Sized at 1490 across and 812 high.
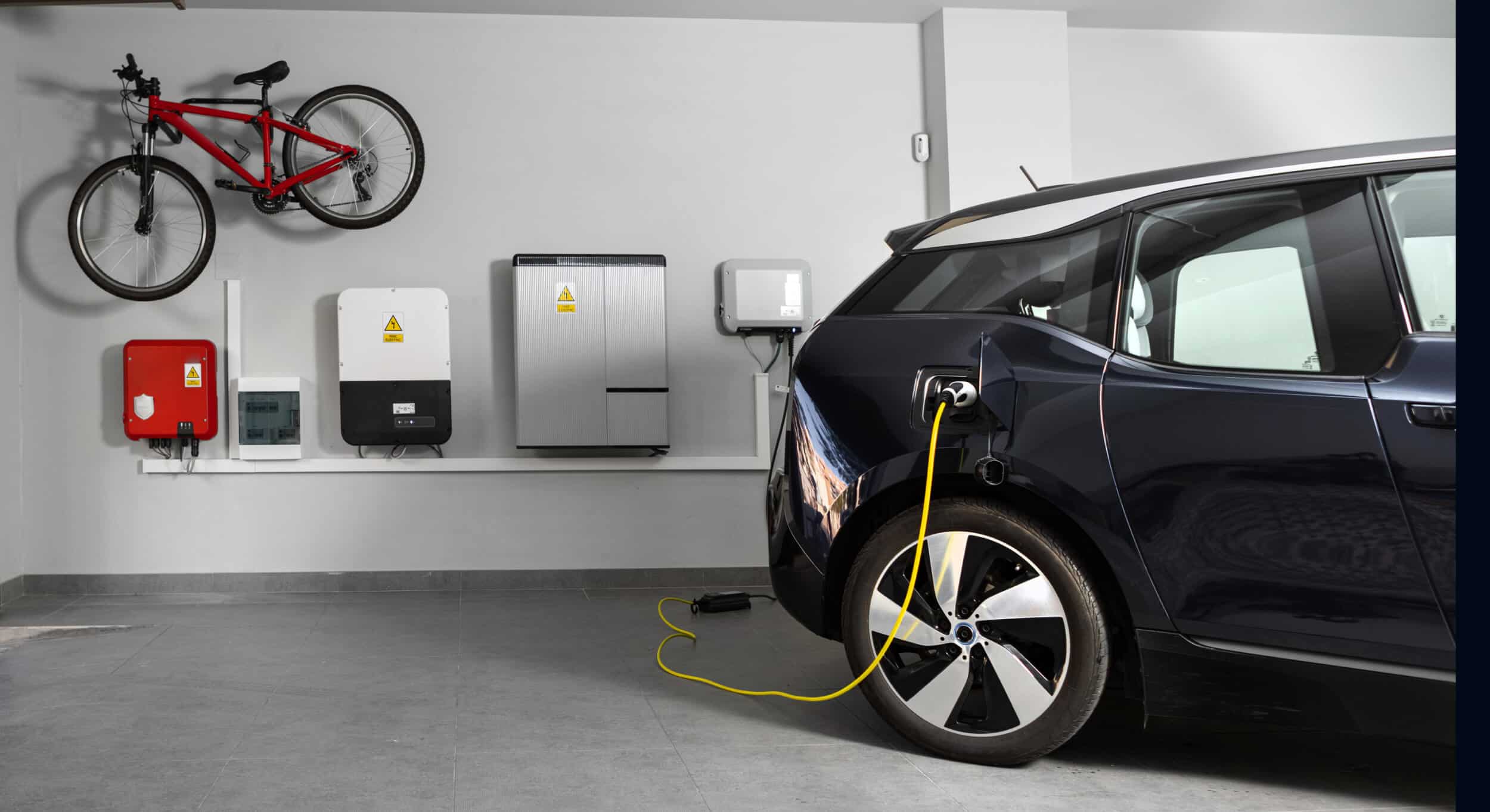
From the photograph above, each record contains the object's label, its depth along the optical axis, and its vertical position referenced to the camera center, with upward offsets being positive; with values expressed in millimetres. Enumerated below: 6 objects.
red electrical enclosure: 5320 +90
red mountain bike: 5254 +1104
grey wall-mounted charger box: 5637 +529
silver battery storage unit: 5496 +249
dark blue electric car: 2156 -154
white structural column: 5785 +1540
